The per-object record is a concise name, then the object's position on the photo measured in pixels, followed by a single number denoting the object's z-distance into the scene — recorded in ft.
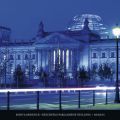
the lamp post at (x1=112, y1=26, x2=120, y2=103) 111.88
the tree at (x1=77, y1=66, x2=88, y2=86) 401.76
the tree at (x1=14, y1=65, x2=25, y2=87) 381.93
